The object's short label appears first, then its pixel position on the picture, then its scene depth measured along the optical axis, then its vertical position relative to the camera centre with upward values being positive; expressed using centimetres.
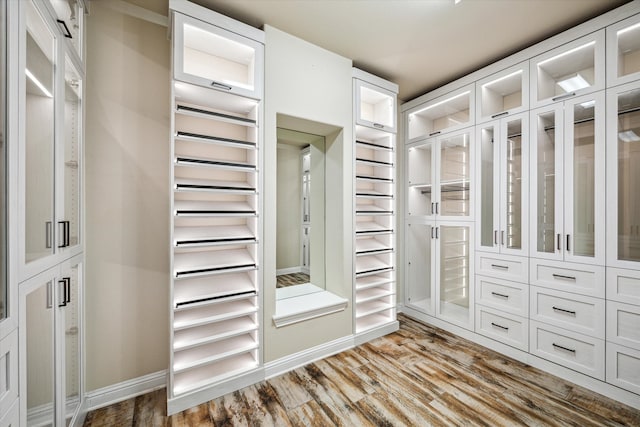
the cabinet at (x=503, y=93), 254 +126
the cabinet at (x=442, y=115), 304 +126
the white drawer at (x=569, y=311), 212 -85
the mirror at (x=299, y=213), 285 -1
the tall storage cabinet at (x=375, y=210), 293 +2
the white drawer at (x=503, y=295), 255 -85
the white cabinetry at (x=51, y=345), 111 -67
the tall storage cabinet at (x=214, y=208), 194 +3
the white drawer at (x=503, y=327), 254 -117
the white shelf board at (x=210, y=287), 200 -61
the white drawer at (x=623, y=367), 193 -117
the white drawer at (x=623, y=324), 194 -84
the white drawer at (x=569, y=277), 212 -56
